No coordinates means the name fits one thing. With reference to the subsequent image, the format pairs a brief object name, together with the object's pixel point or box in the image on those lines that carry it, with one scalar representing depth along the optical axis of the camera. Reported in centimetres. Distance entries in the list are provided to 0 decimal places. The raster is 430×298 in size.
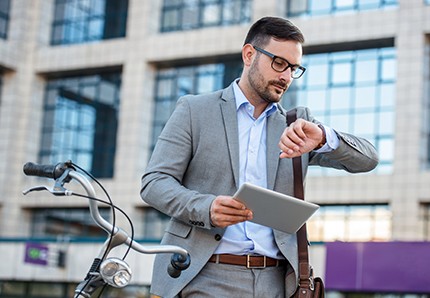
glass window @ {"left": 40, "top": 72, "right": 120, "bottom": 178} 3791
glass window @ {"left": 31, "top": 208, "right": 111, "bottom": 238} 3806
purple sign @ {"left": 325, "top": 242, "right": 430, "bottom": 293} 2611
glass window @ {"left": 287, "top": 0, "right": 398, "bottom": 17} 3281
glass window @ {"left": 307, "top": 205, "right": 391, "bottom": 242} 3191
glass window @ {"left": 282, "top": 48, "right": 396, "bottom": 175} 3234
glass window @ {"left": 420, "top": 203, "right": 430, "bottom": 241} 3097
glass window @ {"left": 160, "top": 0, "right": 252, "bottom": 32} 3547
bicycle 381
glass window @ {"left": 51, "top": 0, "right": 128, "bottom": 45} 3881
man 401
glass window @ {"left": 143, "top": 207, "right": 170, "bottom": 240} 3544
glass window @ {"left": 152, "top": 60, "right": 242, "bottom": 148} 3516
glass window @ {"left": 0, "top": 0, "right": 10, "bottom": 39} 3969
